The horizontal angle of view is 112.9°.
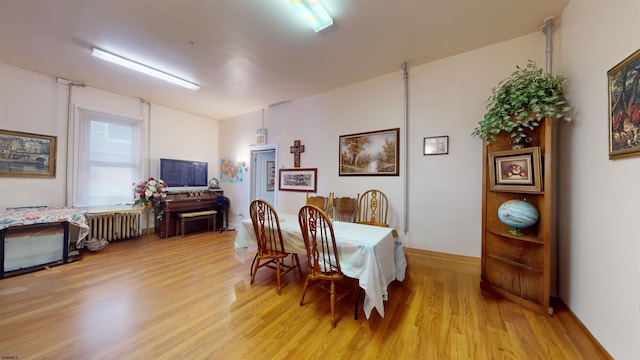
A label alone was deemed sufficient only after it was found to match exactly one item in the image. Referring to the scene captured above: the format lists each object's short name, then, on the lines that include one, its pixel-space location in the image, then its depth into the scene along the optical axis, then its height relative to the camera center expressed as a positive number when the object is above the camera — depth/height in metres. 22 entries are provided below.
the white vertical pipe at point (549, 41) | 2.14 +1.44
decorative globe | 1.90 -0.27
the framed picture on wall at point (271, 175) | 4.93 +0.14
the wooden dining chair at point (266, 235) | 2.24 -0.60
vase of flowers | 4.02 -0.27
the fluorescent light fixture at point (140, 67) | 2.65 +1.58
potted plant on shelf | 1.80 +0.70
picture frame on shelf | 1.86 +0.13
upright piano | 4.28 -0.56
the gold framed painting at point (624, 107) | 1.21 +0.48
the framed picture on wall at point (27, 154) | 3.09 +0.37
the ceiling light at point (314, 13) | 1.88 +1.58
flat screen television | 4.56 +0.17
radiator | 3.70 -0.86
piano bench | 4.38 -0.80
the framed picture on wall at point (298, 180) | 3.99 +0.03
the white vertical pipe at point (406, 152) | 3.03 +0.44
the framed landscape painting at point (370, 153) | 3.15 +0.46
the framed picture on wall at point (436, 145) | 2.77 +0.51
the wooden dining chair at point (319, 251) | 1.81 -0.62
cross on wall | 4.16 +0.60
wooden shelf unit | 1.82 -0.61
